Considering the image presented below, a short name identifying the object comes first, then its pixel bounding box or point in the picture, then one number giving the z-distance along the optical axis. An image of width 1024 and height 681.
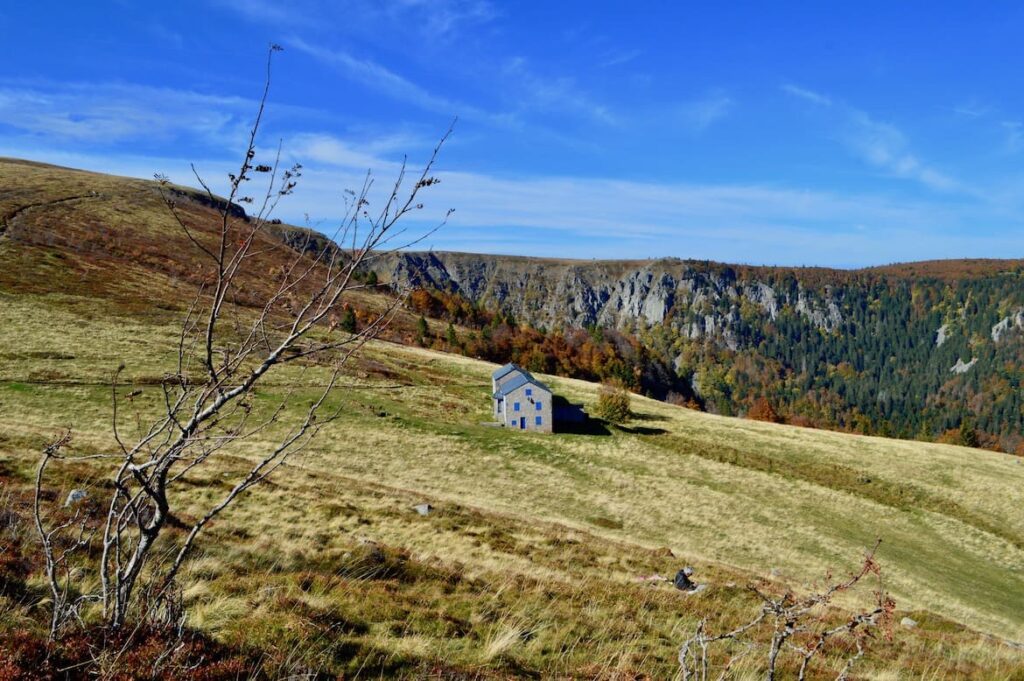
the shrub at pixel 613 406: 60.53
